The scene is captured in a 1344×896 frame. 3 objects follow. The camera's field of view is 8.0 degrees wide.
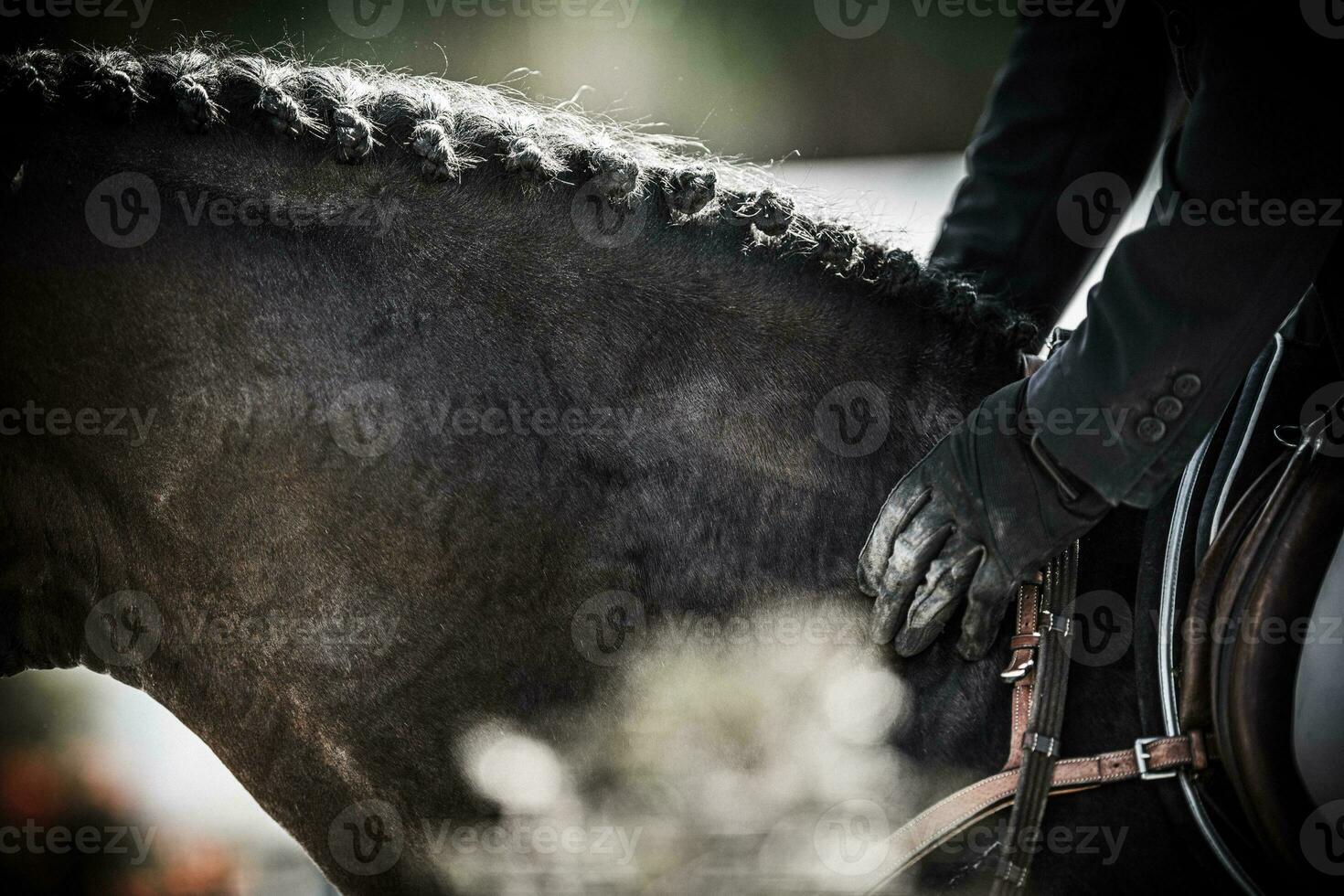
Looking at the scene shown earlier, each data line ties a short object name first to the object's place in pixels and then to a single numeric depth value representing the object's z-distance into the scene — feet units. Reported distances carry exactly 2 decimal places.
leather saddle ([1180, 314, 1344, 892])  19.25
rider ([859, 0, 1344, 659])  19.14
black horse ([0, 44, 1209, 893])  19.21
